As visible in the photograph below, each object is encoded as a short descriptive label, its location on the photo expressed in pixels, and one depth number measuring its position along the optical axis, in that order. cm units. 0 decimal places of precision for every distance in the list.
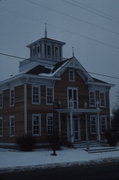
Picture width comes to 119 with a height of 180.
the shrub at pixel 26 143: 2711
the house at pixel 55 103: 2891
